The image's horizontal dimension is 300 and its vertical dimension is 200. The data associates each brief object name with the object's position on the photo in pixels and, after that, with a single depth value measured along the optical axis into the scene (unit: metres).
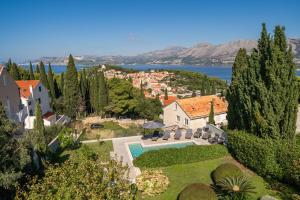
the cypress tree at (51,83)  49.19
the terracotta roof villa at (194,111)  36.50
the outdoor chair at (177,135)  30.09
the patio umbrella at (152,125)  29.27
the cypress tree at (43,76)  47.12
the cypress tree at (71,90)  44.25
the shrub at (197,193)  14.37
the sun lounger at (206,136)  29.56
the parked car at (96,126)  36.58
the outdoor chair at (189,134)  30.39
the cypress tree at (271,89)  18.09
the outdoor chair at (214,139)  27.58
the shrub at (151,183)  15.30
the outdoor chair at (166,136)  30.14
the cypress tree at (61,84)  54.05
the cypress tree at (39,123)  23.98
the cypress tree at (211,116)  34.75
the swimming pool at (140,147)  26.42
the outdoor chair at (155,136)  29.90
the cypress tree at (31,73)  52.86
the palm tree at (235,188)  14.86
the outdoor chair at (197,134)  30.62
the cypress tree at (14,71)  47.48
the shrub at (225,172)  17.11
